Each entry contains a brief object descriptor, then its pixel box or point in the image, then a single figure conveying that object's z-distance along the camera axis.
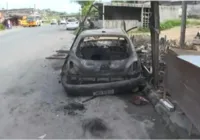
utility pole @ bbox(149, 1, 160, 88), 4.24
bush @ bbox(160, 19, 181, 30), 18.56
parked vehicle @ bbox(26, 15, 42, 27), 39.79
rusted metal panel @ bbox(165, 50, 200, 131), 2.36
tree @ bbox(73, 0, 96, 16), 23.07
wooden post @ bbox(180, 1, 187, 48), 4.38
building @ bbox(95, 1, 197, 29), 19.78
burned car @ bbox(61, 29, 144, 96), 4.11
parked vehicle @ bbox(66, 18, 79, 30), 27.18
